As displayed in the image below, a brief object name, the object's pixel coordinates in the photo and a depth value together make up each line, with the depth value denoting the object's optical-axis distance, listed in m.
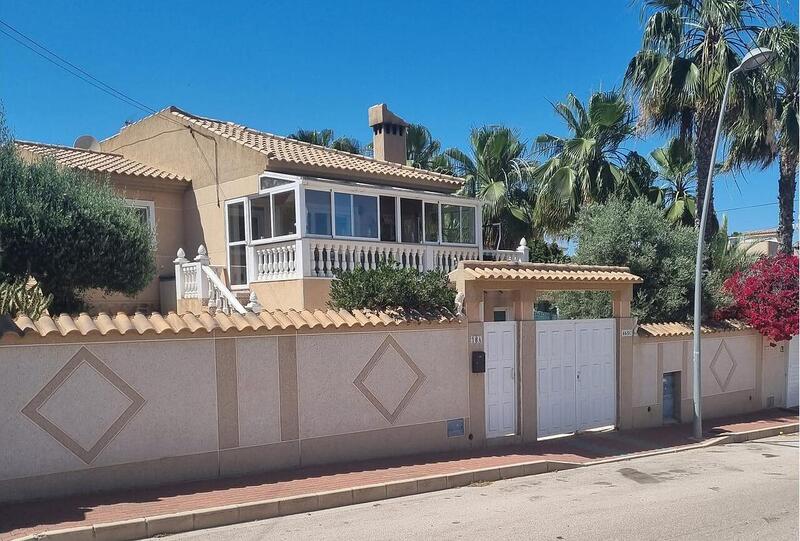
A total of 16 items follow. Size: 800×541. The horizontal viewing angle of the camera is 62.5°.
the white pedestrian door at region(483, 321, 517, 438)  10.95
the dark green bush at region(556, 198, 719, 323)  14.57
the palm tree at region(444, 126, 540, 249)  21.72
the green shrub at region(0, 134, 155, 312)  9.63
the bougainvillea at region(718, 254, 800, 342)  15.05
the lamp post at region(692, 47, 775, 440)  11.37
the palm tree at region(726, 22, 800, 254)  16.50
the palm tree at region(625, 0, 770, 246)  16.12
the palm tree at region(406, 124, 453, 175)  25.53
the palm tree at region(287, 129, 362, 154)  26.13
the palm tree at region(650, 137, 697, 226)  18.91
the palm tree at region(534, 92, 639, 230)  18.47
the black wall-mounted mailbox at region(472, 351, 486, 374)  10.62
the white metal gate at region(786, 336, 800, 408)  16.59
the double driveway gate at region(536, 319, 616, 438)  11.64
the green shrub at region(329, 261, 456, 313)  10.06
